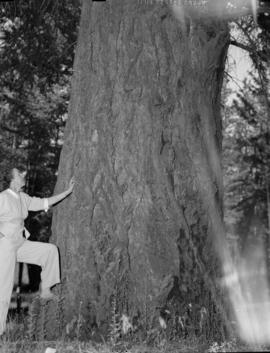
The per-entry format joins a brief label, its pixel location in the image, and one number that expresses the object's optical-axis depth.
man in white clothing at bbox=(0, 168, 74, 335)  6.04
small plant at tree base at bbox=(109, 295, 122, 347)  5.31
